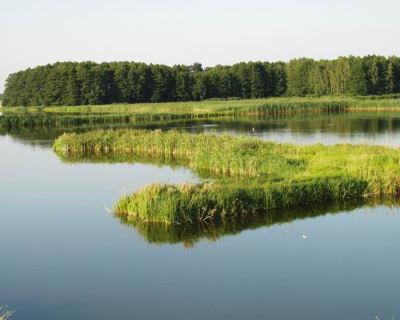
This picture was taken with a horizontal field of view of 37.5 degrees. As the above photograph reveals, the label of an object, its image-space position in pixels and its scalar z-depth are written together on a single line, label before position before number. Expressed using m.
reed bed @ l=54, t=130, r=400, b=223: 18.55
